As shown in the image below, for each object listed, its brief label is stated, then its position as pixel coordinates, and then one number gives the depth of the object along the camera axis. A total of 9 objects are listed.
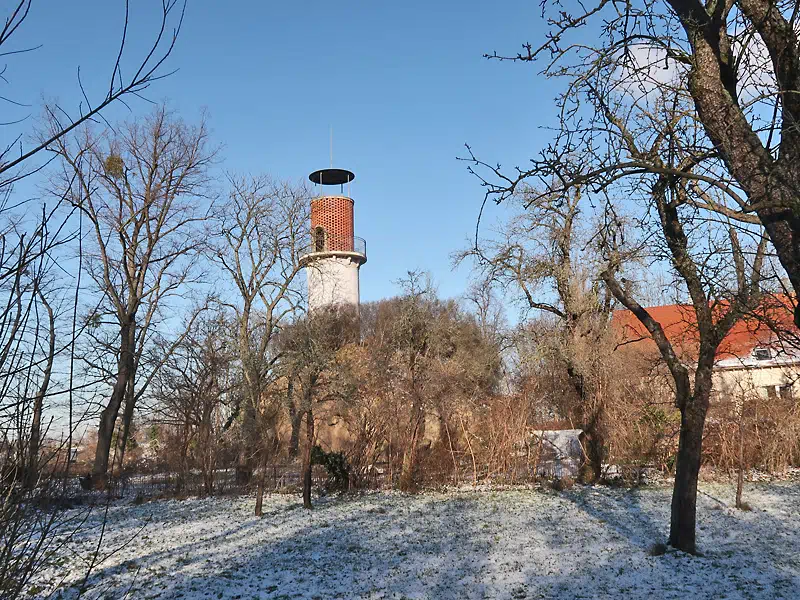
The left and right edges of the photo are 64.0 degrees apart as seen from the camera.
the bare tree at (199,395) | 14.84
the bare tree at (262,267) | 20.58
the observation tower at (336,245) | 26.27
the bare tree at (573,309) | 15.55
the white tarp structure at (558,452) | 15.79
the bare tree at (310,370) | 12.73
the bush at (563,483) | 14.21
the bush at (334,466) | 14.66
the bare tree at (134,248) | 15.94
